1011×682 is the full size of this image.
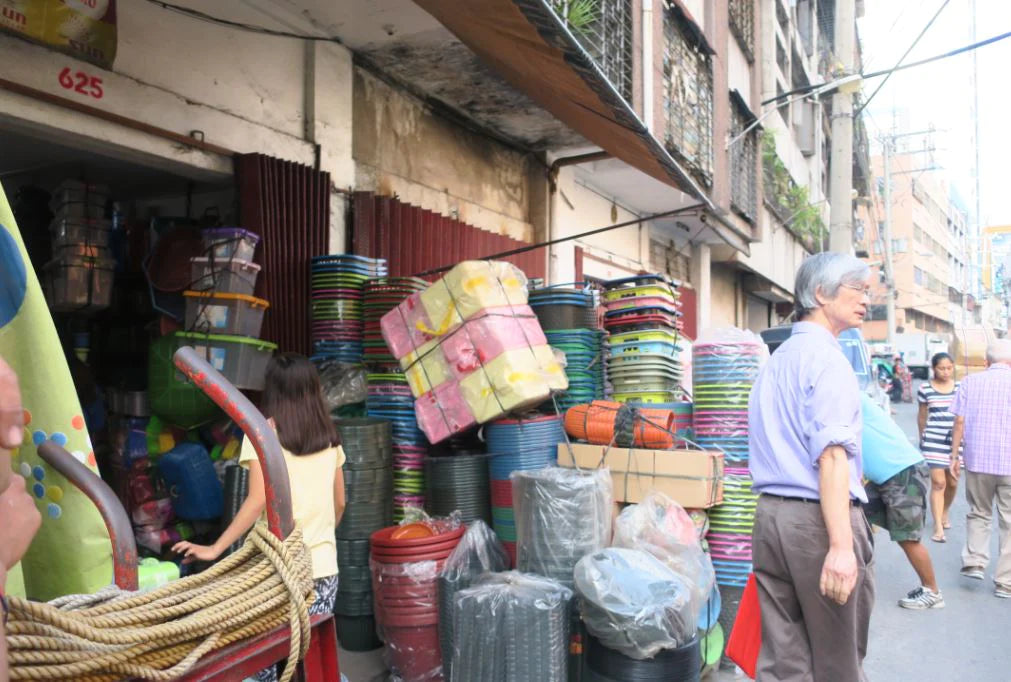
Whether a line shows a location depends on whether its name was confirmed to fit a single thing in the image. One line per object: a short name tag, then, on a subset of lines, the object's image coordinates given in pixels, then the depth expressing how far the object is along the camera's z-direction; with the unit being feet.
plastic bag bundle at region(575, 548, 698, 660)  11.65
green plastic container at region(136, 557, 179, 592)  5.03
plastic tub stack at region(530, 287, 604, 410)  18.70
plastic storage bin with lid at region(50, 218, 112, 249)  17.07
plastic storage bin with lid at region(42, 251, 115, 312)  17.01
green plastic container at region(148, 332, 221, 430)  16.31
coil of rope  3.41
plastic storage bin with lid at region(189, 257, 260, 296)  16.37
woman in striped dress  25.59
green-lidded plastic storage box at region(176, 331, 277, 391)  15.61
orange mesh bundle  16.06
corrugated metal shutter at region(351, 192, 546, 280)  21.18
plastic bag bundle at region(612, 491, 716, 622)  13.35
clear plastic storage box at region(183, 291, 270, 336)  15.90
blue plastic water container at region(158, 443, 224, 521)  16.80
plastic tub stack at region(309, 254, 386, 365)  18.90
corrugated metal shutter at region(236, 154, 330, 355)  17.75
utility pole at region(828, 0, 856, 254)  32.86
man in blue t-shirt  15.47
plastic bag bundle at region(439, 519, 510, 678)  13.24
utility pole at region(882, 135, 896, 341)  93.09
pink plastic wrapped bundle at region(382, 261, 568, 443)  15.87
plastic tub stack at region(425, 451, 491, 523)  16.25
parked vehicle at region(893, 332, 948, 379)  139.95
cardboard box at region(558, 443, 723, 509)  14.89
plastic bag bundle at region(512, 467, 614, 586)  13.70
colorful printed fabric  4.32
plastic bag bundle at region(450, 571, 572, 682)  11.82
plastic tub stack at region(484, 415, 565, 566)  16.11
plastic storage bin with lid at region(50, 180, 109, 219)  17.04
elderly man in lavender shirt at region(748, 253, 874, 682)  9.21
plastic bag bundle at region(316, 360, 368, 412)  18.01
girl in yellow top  10.44
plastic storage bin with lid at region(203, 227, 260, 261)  16.47
